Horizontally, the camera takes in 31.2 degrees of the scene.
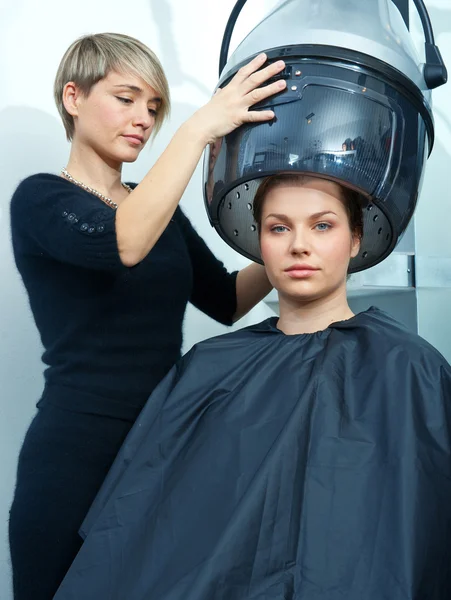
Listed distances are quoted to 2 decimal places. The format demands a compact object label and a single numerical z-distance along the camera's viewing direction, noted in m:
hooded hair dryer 1.25
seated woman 1.14
